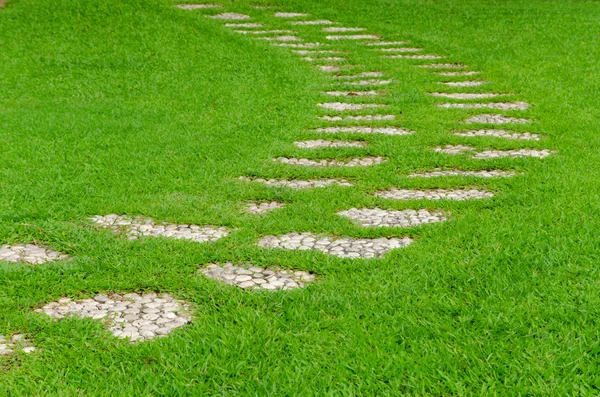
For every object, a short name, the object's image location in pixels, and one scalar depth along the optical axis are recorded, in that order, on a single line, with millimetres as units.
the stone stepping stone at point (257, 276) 3008
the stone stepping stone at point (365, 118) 5883
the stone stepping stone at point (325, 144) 5137
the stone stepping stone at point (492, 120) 5618
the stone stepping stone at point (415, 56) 8320
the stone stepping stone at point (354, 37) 9453
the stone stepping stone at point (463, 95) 6520
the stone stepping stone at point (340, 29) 9930
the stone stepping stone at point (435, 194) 4008
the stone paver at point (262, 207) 3906
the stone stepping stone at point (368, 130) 5453
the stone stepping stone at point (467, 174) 4344
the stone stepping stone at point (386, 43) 9047
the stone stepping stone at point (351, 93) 6750
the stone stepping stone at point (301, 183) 4332
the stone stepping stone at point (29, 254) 3264
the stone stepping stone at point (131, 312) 2660
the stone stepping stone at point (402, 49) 8703
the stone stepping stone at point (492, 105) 6093
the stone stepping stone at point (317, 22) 10406
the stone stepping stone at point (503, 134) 5191
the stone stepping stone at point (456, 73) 7405
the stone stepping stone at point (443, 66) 7781
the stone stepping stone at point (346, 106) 6238
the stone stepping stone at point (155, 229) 3547
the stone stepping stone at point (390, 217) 3651
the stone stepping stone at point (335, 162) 4723
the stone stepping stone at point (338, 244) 3312
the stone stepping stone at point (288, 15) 10867
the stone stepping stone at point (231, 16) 10589
